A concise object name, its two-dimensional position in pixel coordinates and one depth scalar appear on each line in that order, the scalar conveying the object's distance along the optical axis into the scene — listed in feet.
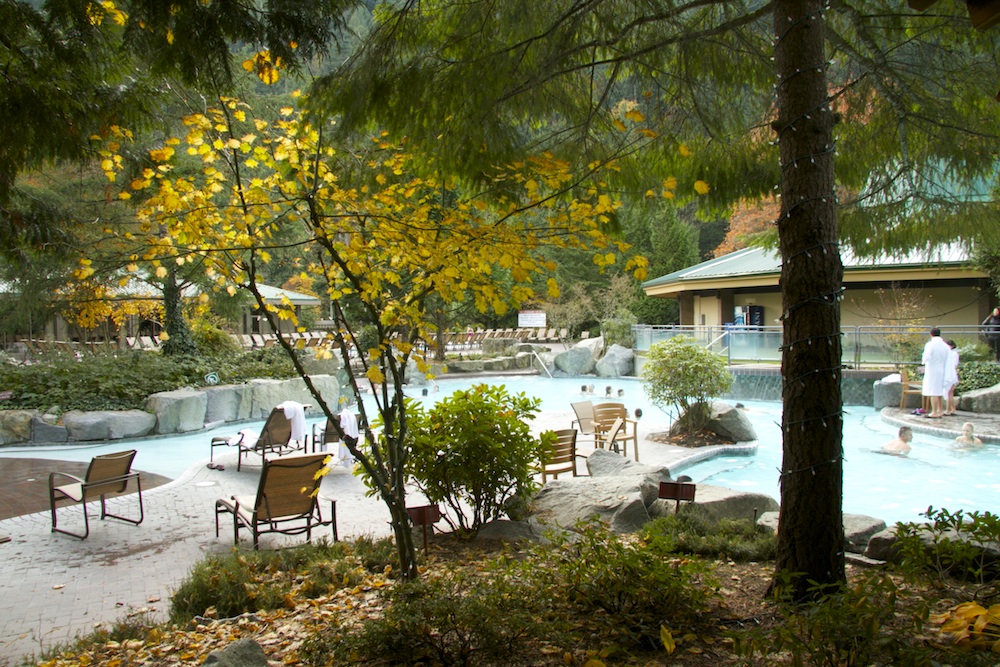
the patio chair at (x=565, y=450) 26.94
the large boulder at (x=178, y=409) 43.01
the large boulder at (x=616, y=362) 79.15
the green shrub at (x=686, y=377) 38.42
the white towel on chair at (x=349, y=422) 33.58
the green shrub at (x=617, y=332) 86.94
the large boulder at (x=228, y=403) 46.39
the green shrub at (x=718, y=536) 14.94
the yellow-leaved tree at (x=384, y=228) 12.23
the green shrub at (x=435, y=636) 9.53
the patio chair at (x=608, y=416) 34.86
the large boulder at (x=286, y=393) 48.85
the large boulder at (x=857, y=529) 15.71
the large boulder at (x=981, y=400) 44.04
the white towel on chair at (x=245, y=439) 32.44
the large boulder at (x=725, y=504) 19.65
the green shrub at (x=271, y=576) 14.35
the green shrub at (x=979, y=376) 46.68
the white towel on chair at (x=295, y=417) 32.86
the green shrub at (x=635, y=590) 10.07
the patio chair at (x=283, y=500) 19.80
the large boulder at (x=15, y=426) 39.58
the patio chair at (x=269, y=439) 32.04
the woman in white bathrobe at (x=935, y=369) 40.55
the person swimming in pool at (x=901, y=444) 35.14
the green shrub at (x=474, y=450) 17.89
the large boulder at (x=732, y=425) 39.24
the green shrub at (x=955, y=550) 10.07
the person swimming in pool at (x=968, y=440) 35.66
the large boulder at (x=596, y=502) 19.01
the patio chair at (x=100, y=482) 21.66
